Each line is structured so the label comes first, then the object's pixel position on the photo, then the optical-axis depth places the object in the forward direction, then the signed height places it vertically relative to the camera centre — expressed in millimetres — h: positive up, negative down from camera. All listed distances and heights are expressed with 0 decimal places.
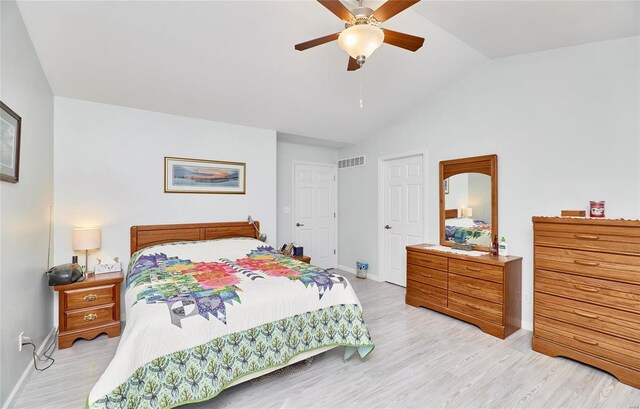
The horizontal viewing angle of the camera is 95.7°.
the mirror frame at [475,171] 3404 +455
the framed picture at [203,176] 3693 +404
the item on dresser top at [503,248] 3242 -464
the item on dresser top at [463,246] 3533 -493
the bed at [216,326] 1667 -824
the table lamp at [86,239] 2916 -336
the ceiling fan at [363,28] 1758 +1174
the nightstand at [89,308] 2719 -1004
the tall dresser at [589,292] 2191 -705
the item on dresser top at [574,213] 2686 -56
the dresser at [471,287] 2939 -902
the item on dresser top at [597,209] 2577 -17
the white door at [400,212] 4340 -83
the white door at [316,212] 5301 -106
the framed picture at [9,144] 1826 +417
